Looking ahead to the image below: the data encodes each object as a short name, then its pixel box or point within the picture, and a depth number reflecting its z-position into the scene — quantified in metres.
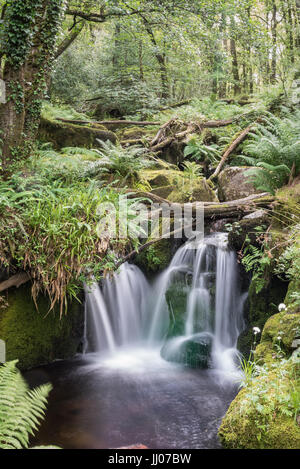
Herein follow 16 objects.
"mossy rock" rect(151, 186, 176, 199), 7.30
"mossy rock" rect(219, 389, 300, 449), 2.65
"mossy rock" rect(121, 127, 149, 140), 10.54
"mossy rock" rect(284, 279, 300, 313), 3.77
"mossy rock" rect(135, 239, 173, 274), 6.60
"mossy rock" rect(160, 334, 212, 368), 5.17
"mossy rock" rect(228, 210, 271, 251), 5.36
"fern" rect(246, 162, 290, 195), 5.59
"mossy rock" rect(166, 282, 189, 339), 5.89
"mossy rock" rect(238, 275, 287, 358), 4.93
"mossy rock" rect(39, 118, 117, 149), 8.45
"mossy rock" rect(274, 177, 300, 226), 4.79
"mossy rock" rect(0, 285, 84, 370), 4.62
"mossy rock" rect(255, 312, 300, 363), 3.46
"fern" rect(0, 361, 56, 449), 2.30
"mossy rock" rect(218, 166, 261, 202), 7.45
